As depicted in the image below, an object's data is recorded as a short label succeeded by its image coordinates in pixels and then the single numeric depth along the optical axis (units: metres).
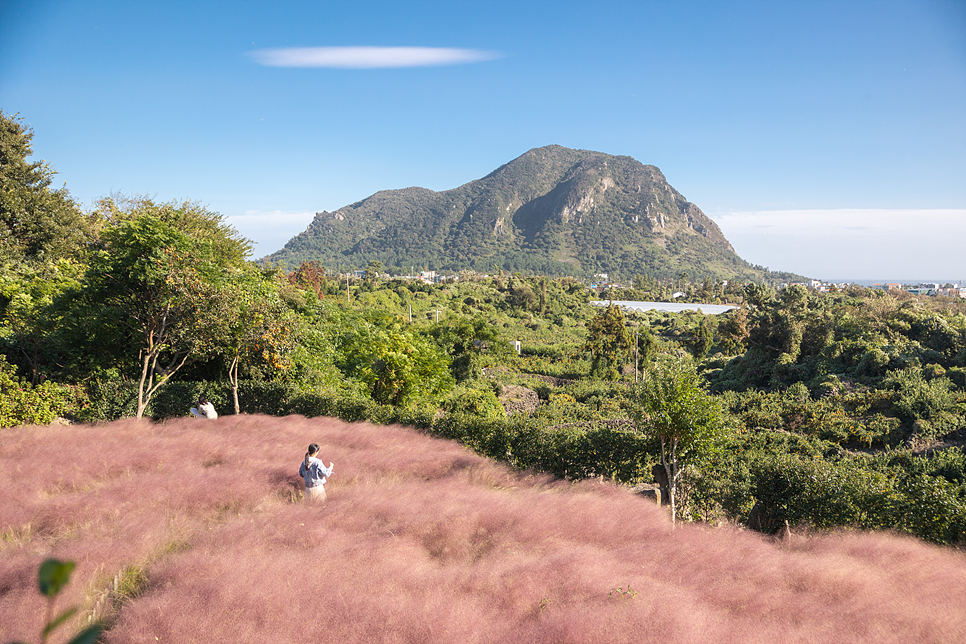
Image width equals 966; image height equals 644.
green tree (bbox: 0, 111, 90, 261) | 24.30
